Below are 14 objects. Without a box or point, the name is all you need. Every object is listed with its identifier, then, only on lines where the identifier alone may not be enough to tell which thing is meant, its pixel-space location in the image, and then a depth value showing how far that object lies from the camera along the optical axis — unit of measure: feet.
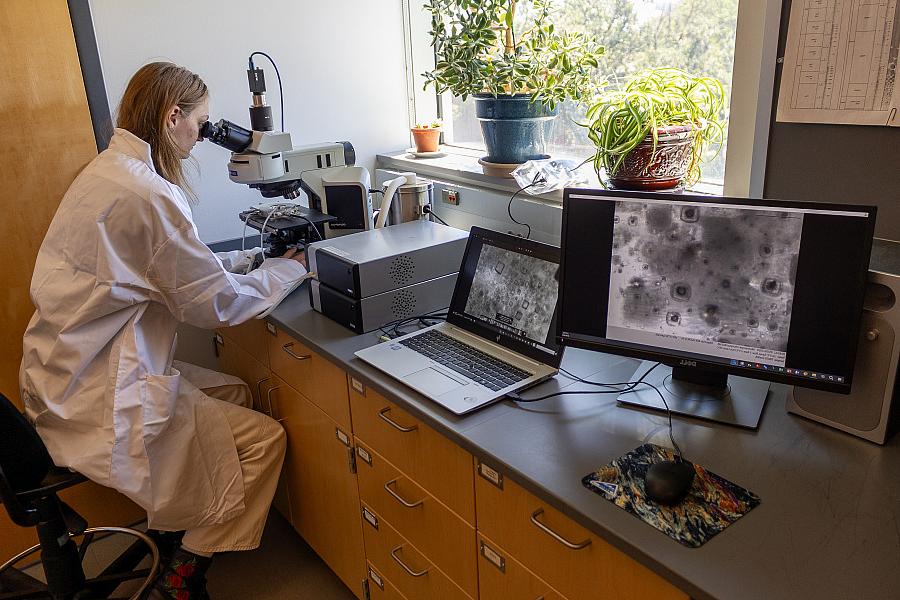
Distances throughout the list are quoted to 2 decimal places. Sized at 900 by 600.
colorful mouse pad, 3.43
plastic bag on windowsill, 6.73
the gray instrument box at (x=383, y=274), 5.99
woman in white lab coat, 5.56
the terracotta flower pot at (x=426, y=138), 8.84
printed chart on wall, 4.30
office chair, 5.31
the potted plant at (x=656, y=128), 5.46
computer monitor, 3.97
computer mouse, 3.57
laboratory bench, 3.26
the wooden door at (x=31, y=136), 6.53
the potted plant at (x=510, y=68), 6.70
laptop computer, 4.98
